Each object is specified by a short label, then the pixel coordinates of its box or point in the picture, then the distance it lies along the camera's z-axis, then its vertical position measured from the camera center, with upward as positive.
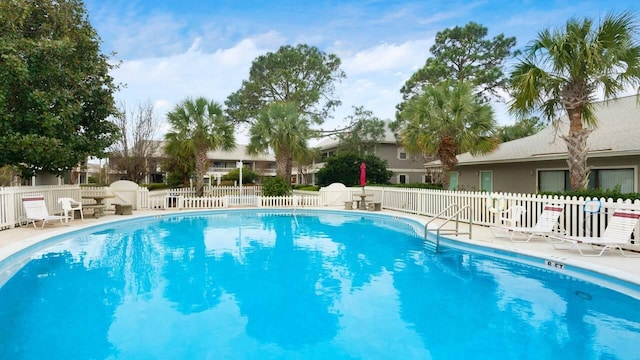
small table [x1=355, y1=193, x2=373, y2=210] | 20.88 -1.19
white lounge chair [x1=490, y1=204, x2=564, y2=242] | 9.65 -1.12
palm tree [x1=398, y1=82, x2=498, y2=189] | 17.55 +2.56
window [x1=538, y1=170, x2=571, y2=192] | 15.99 -0.04
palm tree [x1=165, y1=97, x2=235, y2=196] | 22.41 +3.19
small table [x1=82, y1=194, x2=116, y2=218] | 15.86 -1.05
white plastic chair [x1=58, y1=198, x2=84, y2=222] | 13.38 -0.94
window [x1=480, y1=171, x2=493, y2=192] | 19.81 -0.08
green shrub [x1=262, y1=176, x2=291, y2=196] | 22.95 -0.40
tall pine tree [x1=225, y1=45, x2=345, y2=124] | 31.77 +8.21
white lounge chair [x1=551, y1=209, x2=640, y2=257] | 8.04 -1.14
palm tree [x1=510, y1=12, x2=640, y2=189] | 10.25 +3.04
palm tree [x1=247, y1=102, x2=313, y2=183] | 24.22 +3.00
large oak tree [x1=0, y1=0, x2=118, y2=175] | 12.50 +3.35
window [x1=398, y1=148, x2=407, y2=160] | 36.81 +2.36
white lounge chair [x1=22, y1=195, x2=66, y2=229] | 11.94 -0.85
